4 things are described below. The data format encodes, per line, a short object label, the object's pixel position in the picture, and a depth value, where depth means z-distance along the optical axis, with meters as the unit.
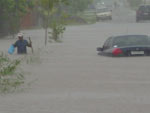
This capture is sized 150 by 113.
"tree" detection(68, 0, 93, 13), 85.49
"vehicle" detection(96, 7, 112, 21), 75.89
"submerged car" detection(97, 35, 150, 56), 24.53
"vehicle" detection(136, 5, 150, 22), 62.69
